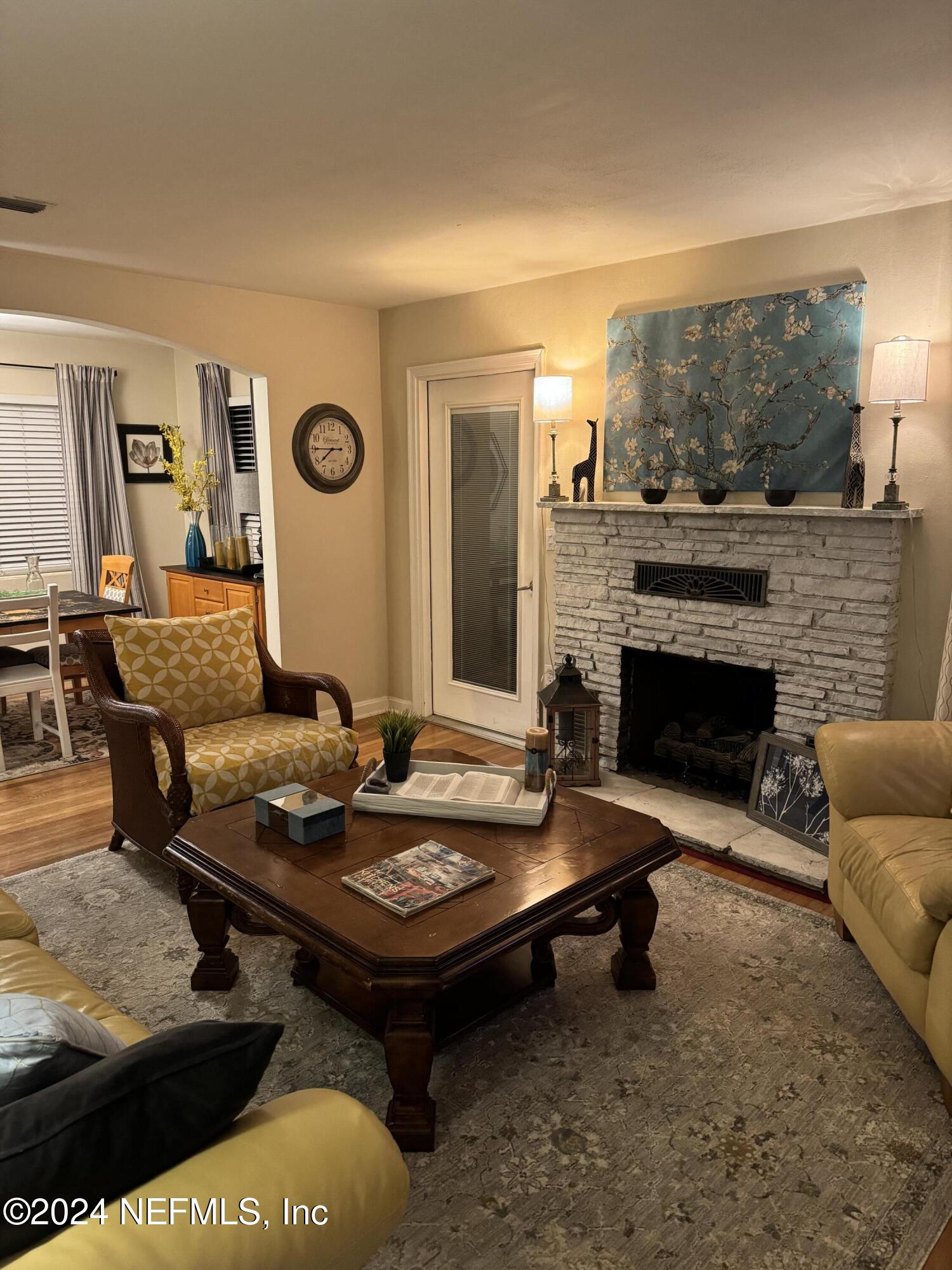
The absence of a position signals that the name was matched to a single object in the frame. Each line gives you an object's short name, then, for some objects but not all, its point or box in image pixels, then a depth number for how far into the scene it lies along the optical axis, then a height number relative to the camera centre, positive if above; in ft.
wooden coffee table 6.37 -3.31
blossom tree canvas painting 11.16 +1.28
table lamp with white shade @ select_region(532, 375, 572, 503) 13.56 +1.37
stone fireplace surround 10.96 -1.59
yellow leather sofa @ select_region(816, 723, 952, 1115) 6.81 -3.25
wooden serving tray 8.43 -3.10
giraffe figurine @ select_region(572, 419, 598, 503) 13.79 +0.25
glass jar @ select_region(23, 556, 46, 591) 16.84 -1.62
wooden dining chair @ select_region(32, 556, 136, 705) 18.75 -2.07
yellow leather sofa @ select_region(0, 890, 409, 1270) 3.16 -2.73
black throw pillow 3.23 -2.41
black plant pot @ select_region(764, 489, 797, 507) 11.56 -0.14
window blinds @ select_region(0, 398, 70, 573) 21.52 +0.21
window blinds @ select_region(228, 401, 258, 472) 21.01 +1.28
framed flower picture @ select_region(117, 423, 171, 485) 22.89 +1.06
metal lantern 13.44 -3.71
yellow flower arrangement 21.29 +0.34
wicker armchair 10.14 -3.00
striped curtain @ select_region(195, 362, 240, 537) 21.31 +1.30
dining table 15.35 -2.23
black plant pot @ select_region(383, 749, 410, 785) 9.24 -2.89
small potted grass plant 9.09 -2.56
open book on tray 8.75 -3.05
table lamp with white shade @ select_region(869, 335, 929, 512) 9.89 +1.29
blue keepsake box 8.04 -2.98
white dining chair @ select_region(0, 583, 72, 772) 15.25 -3.19
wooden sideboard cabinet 18.26 -2.23
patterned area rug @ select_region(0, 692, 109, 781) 15.38 -4.66
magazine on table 6.97 -3.21
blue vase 20.49 -1.30
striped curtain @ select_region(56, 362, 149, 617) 21.80 +0.52
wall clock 16.48 +0.81
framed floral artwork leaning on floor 11.35 -4.07
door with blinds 15.52 -1.11
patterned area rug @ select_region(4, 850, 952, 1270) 5.74 -4.83
